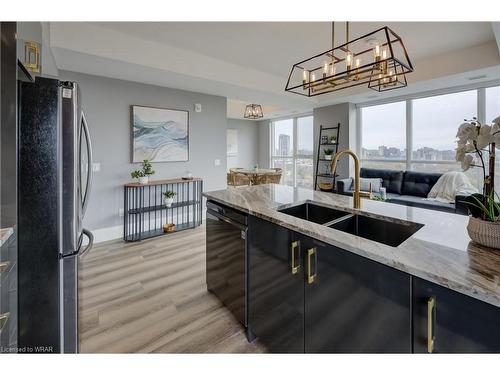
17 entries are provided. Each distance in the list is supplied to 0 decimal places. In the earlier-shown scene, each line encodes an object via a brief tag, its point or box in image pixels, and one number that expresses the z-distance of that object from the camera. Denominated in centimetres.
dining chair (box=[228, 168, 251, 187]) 769
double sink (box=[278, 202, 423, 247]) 146
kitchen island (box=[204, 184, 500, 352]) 77
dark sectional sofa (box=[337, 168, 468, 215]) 435
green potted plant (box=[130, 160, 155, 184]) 391
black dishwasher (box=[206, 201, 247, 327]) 181
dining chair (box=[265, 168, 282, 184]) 739
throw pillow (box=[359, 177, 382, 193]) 489
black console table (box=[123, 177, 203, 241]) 397
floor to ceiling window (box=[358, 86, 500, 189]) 436
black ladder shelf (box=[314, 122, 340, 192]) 603
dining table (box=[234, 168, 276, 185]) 709
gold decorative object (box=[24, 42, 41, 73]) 159
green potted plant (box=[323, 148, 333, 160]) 607
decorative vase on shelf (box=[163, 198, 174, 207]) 412
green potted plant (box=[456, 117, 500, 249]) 97
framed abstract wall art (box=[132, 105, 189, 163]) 405
